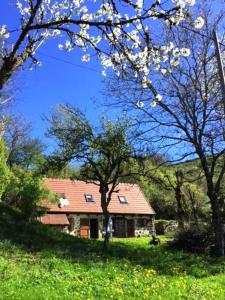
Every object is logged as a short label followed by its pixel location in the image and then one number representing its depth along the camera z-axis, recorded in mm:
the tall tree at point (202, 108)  14282
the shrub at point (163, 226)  35372
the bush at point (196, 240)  15050
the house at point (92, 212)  30175
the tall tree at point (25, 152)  37348
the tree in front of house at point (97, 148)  13364
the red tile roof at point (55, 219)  28433
